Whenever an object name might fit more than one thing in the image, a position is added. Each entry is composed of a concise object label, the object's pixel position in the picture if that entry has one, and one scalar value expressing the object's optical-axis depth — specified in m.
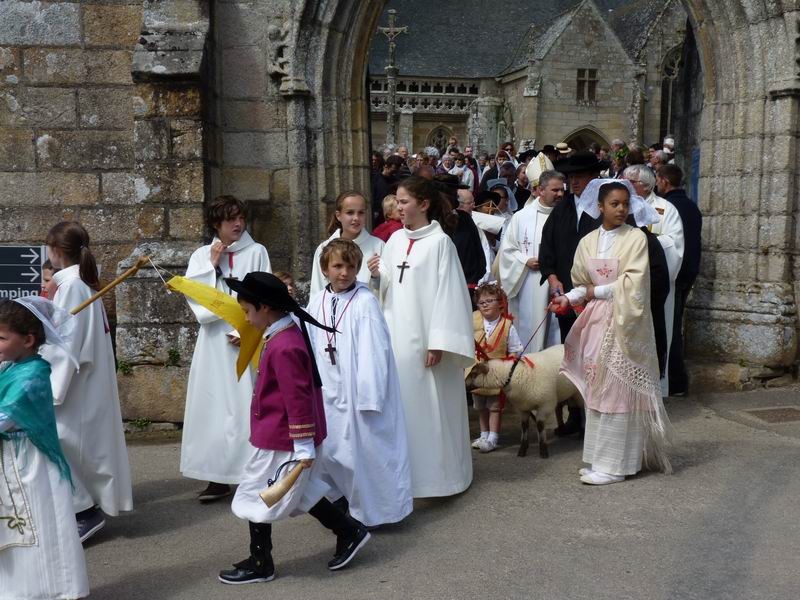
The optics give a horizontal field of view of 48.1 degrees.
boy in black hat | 3.87
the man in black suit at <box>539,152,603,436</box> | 6.50
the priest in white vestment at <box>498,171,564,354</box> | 7.08
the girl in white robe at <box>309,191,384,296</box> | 5.55
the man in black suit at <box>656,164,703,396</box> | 7.46
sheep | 5.92
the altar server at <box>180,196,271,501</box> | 5.33
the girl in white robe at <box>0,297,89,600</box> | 3.52
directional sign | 6.71
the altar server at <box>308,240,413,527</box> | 4.57
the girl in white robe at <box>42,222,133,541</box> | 4.58
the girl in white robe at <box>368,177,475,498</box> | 5.14
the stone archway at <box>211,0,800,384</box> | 7.20
